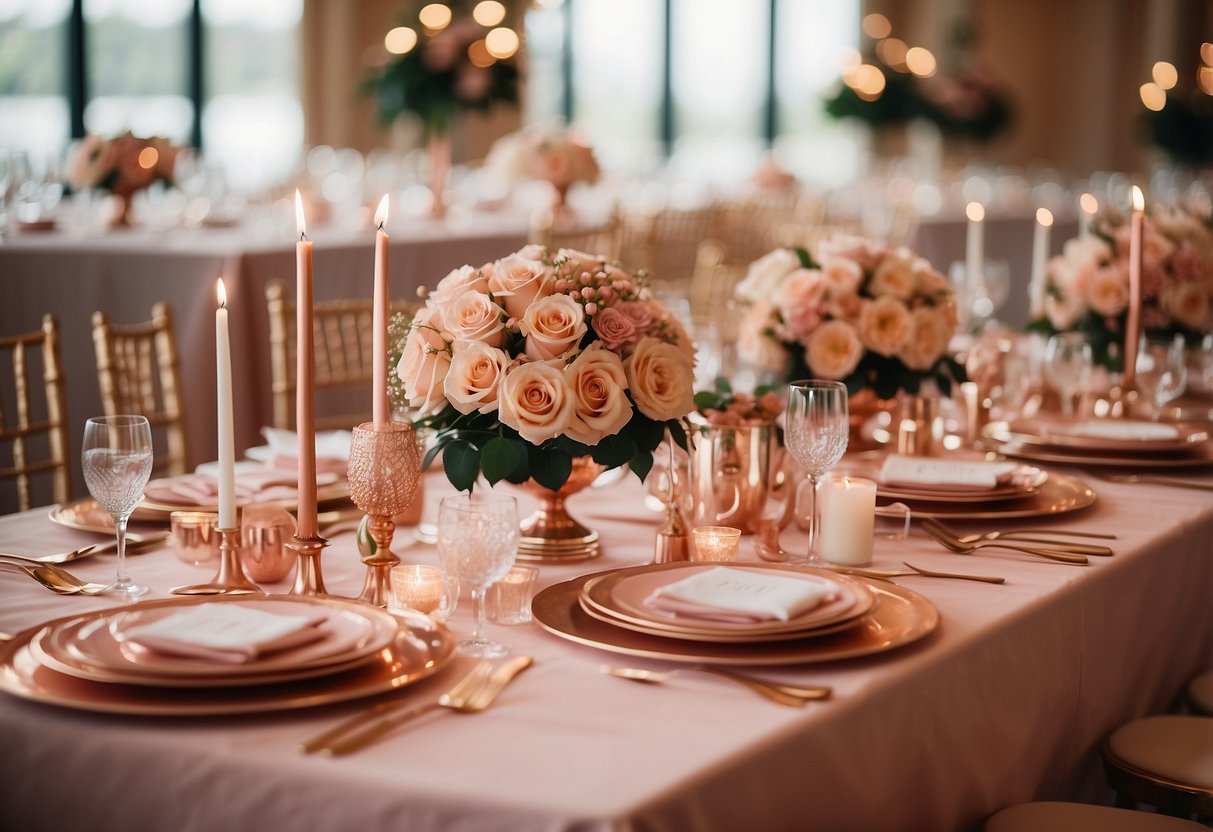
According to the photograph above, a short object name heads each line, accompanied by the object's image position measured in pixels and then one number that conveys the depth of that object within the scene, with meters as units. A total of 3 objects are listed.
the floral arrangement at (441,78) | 5.45
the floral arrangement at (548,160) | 5.73
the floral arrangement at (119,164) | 4.68
